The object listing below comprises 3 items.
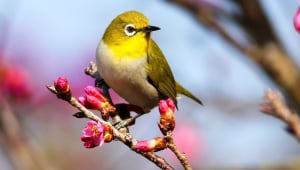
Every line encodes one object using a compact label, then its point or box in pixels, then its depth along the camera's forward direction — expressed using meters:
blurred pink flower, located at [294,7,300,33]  5.35
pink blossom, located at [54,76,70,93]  5.36
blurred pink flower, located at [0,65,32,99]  10.31
